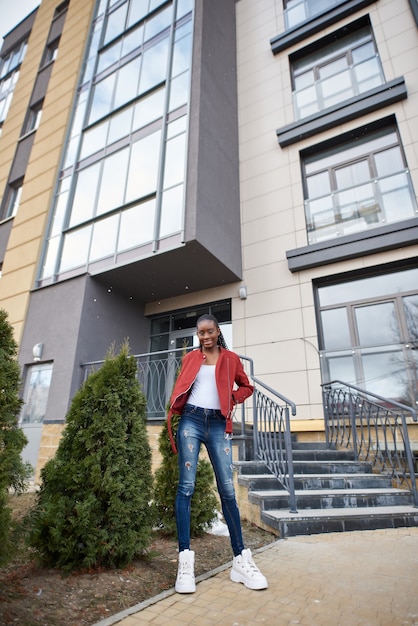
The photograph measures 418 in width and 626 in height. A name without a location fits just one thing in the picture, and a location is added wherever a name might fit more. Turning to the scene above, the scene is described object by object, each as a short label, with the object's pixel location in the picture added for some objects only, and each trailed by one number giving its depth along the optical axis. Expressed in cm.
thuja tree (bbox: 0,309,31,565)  201
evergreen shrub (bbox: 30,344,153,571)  255
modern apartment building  780
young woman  240
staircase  380
